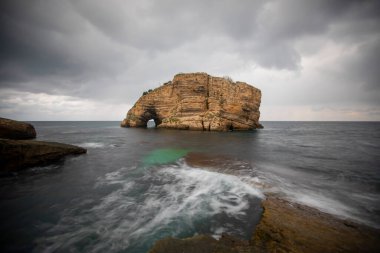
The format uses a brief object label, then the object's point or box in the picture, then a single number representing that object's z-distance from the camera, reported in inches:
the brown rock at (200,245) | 121.6
